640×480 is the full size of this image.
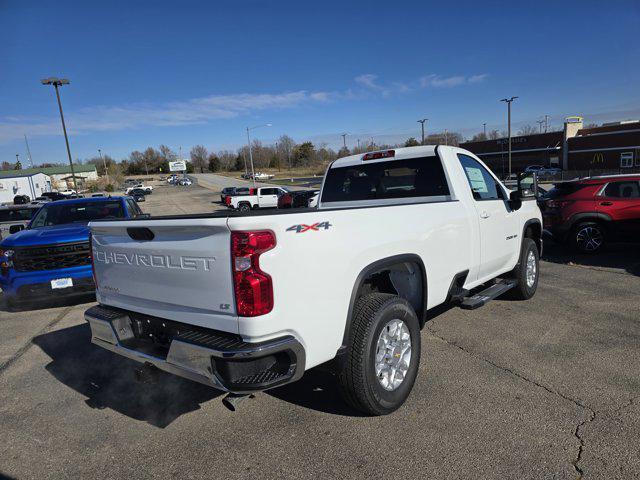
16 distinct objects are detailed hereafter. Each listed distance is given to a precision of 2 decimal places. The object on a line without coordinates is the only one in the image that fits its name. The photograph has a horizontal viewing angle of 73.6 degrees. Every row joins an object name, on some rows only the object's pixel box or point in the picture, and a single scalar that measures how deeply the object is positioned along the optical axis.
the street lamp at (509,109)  46.51
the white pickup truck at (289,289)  2.41
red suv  8.40
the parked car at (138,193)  45.55
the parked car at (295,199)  15.40
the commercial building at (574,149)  49.89
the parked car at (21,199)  33.58
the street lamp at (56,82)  36.19
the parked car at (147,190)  62.69
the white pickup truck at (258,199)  29.11
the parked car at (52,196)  38.22
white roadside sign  118.88
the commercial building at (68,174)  79.94
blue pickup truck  5.91
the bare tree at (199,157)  144.38
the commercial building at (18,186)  48.56
